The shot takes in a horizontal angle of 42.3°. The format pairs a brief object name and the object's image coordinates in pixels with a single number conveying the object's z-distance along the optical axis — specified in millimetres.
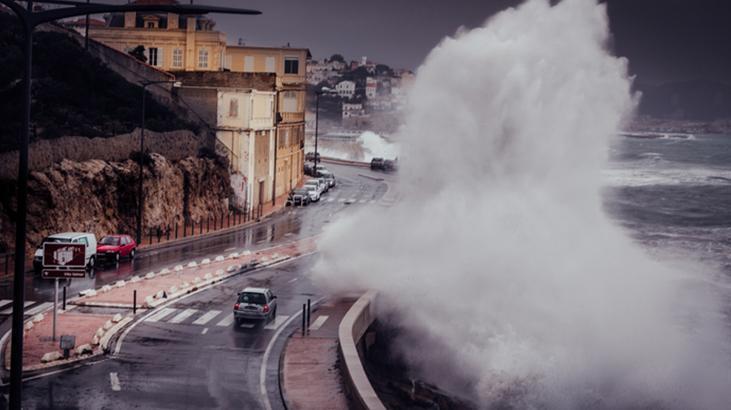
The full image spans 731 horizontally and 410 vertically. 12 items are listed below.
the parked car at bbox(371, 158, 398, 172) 107962
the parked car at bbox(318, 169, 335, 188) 85250
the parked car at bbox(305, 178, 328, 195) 76375
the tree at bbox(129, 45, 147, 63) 77406
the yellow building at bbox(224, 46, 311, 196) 76625
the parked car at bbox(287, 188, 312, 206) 70312
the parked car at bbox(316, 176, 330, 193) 80312
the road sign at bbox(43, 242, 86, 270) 25672
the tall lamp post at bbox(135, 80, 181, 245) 46812
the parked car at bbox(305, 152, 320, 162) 119125
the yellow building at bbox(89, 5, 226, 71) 84875
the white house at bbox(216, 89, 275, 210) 62562
